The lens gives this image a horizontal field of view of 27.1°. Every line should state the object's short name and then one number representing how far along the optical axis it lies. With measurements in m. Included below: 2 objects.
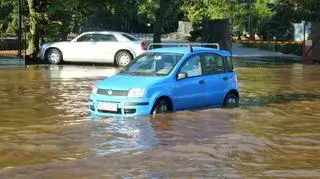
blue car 12.71
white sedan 27.38
